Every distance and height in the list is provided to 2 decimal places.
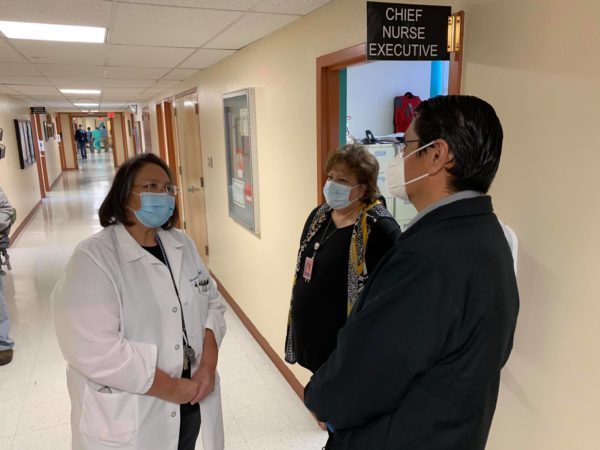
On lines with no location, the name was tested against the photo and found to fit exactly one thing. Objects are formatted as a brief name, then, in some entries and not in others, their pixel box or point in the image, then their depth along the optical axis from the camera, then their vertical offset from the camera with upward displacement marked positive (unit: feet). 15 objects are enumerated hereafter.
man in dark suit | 2.71 -1.17
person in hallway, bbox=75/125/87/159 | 73.97 -0.38
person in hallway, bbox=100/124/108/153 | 91.25 +0.43
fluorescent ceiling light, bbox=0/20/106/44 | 8.04 +2.07
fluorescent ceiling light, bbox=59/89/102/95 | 21.25 +2.34
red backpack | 12.58 +0.63
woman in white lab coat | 4.40 -2.01
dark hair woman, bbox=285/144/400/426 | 5.61 -1.56
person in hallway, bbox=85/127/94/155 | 87.42 -0.33
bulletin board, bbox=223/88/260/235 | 10.89 -0.61
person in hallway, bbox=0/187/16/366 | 10.49 -4.13
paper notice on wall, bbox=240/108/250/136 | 11.02 +0.32
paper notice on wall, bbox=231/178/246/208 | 12.11 -1.64
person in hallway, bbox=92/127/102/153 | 88.89 -0.15
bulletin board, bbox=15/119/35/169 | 25.75 -0.15
